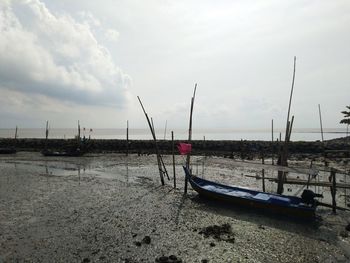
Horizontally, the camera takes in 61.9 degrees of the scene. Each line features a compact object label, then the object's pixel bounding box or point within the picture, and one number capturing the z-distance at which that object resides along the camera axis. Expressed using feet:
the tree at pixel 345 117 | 68.80
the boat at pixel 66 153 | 125.70
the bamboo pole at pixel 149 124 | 64.29
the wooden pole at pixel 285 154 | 56.06
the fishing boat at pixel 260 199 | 41.14
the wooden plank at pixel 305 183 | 49.97
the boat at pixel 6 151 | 131.64
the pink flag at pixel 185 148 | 55.57
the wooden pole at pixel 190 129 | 57.11
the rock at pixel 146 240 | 32.45
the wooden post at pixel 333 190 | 44.95
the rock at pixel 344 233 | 35.23
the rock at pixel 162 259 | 28.15
